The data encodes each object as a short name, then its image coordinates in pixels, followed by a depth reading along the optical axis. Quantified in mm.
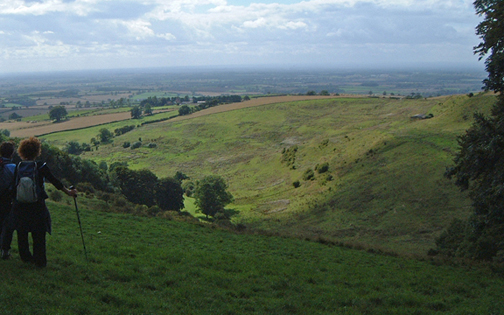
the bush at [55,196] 26491
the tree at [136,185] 51844
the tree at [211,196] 51031
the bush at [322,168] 55812
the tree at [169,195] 52791
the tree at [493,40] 16784
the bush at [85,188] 35662
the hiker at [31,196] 8277
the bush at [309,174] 56312
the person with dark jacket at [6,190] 8539
